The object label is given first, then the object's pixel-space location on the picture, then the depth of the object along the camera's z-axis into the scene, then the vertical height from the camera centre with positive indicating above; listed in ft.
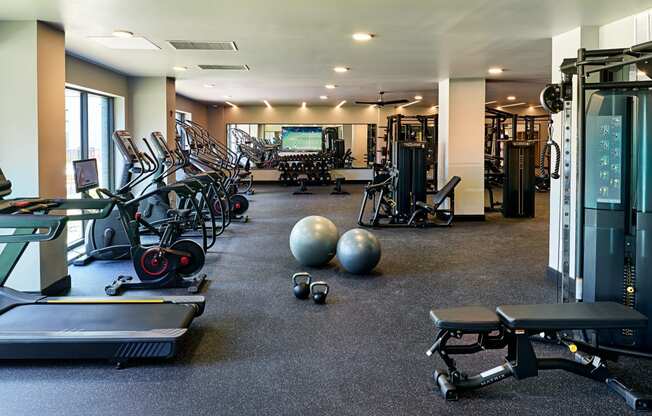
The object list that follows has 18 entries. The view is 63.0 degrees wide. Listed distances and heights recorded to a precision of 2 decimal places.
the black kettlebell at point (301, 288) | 13.91 -2.73
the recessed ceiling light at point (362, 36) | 16.33 +4.62
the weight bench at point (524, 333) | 7.93 -2.31
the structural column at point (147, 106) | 25.57 +3.77
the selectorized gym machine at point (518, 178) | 29.37 +0.30
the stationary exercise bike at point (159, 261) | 14.51 -2.12
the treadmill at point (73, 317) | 9.46 -2.65
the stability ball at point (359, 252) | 16.34 -2.12
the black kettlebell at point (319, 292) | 13.57 -2.86
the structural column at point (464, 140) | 27.35 +2.27
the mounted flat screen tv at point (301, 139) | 52.85 +4.52
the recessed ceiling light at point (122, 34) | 15.72 +4.54
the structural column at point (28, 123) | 13.58 +1.60
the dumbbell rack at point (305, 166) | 49.11 +1.66
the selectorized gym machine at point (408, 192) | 26.22 -0.43
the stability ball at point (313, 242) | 17.25 -1.90
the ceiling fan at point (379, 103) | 36.14 +6.55
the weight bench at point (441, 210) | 25.86 -1.21
